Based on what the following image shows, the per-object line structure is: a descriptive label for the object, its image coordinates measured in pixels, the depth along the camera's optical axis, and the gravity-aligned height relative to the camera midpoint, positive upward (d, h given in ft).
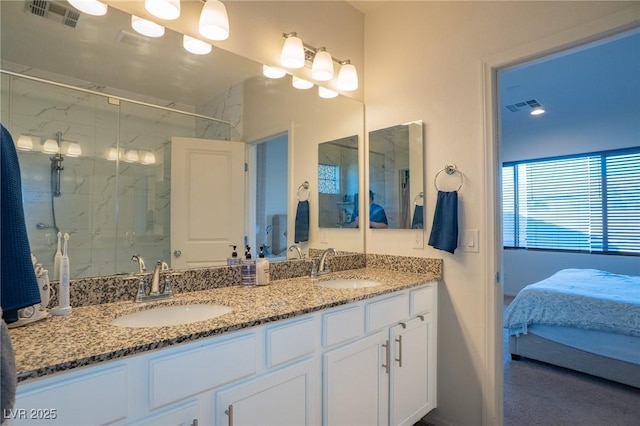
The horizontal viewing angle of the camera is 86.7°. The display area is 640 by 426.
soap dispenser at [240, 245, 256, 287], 5.46 -0.87
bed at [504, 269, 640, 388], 8.02 -2.79
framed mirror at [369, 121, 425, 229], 7.12 +0.92
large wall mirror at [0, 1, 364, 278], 3.97 +1.37
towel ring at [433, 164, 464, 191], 6.45 +0.93
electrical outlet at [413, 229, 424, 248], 7.04 -0.42
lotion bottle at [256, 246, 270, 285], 5.63 -0.89
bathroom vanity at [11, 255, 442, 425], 2.69 -1.42
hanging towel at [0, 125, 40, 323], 2.86 -0.25
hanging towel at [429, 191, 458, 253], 6.24 -0.10
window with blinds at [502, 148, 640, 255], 14.10 +0.68
